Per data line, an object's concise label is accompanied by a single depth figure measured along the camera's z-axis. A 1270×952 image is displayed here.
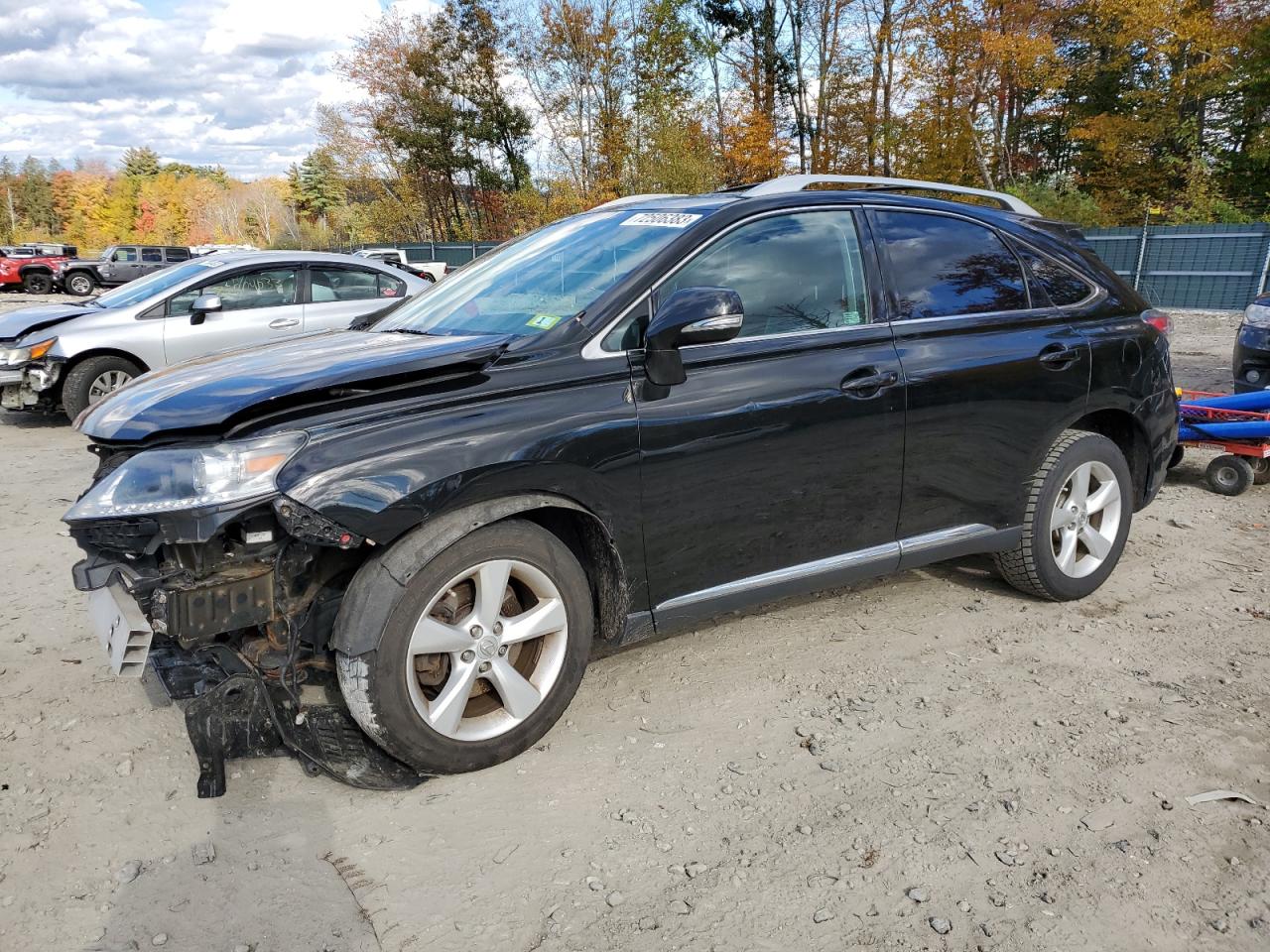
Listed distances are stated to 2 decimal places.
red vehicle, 30.86
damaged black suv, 2.60
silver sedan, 8.41
